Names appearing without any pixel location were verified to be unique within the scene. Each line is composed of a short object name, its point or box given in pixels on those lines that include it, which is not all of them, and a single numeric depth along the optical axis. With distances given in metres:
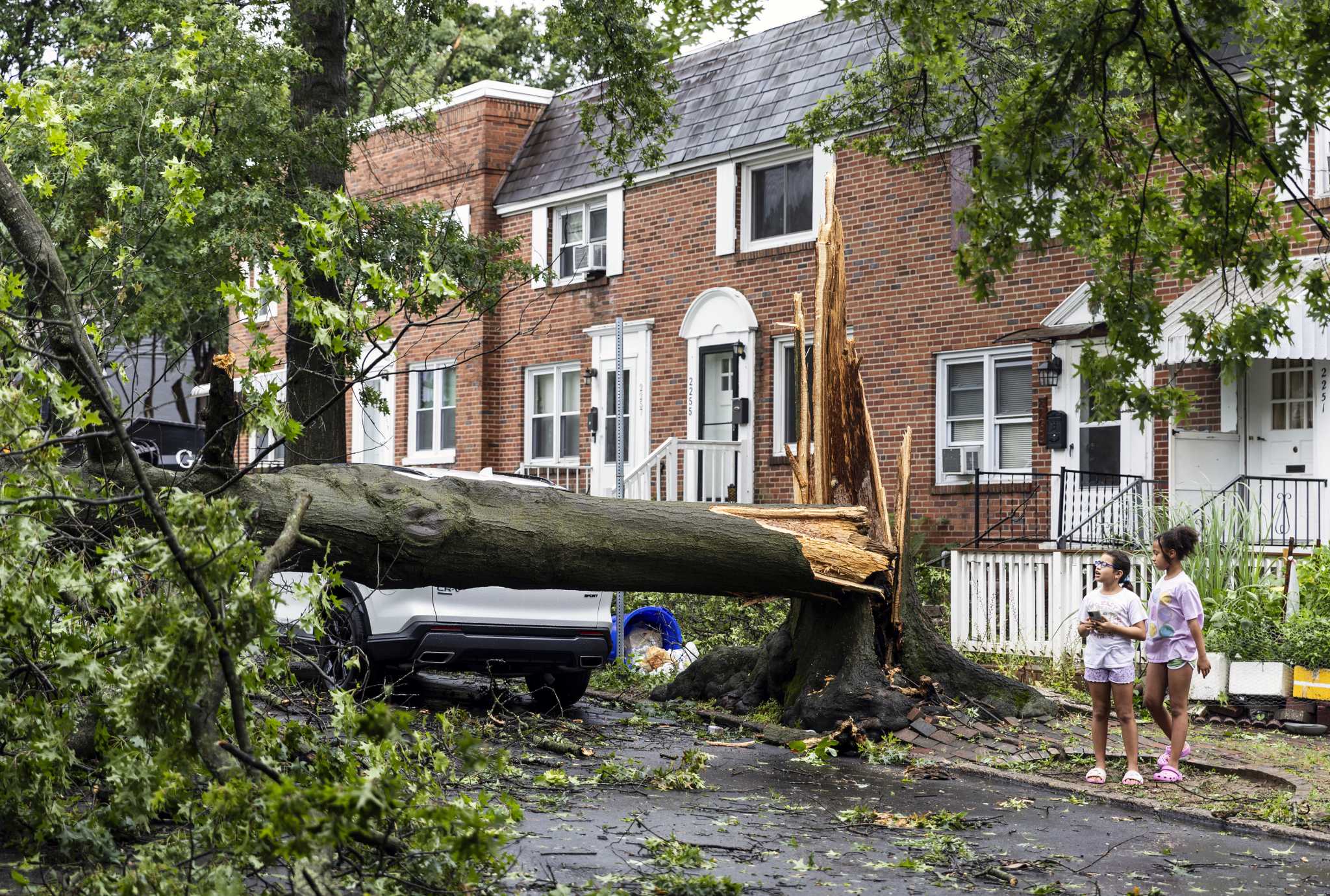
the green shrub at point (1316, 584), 11.98
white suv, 10.55
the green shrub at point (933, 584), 16.30
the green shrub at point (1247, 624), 11.70
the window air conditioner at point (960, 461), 17.98
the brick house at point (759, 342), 15.59
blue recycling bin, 14.73
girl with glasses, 8.93
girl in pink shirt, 8.89
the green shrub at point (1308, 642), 11.27
